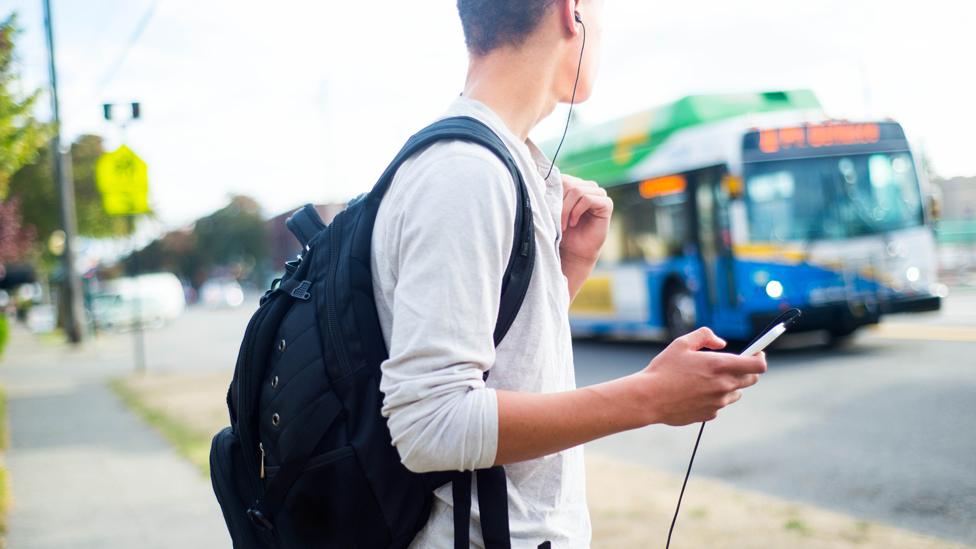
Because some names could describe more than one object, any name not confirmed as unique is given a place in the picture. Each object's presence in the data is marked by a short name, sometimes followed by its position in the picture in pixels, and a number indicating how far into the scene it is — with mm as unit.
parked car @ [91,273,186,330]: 38469
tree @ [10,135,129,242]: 30172
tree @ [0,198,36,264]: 14070
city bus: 10961
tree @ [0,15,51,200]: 6059
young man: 1207
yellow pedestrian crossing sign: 13555
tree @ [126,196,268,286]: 94062
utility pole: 23938
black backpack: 1324
